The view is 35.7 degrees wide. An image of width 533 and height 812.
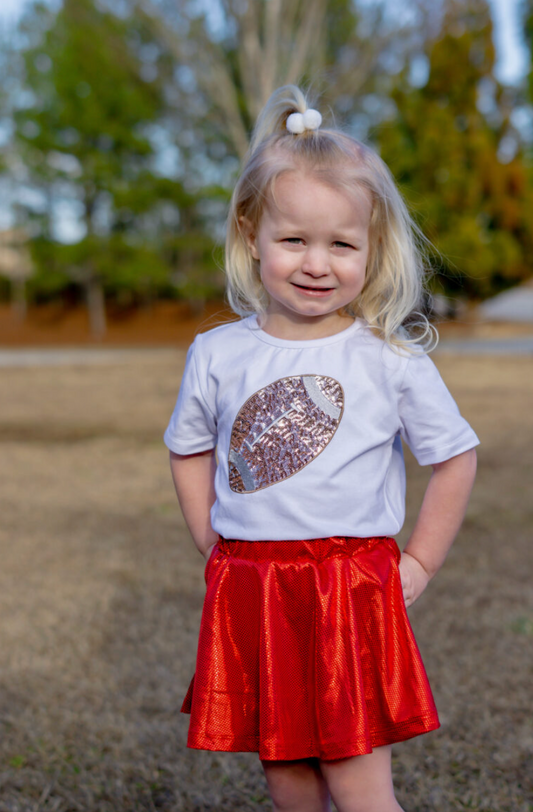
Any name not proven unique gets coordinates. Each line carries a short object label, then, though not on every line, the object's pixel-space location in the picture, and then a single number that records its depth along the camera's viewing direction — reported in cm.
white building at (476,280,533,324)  2675
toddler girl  141
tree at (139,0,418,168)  1577
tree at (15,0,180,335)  2145
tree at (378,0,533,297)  1908
